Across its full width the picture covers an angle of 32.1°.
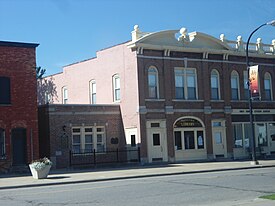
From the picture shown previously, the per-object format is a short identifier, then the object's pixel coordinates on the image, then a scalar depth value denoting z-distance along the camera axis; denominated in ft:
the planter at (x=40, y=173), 77.66
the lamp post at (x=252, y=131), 94.38
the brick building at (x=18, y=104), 92.99
